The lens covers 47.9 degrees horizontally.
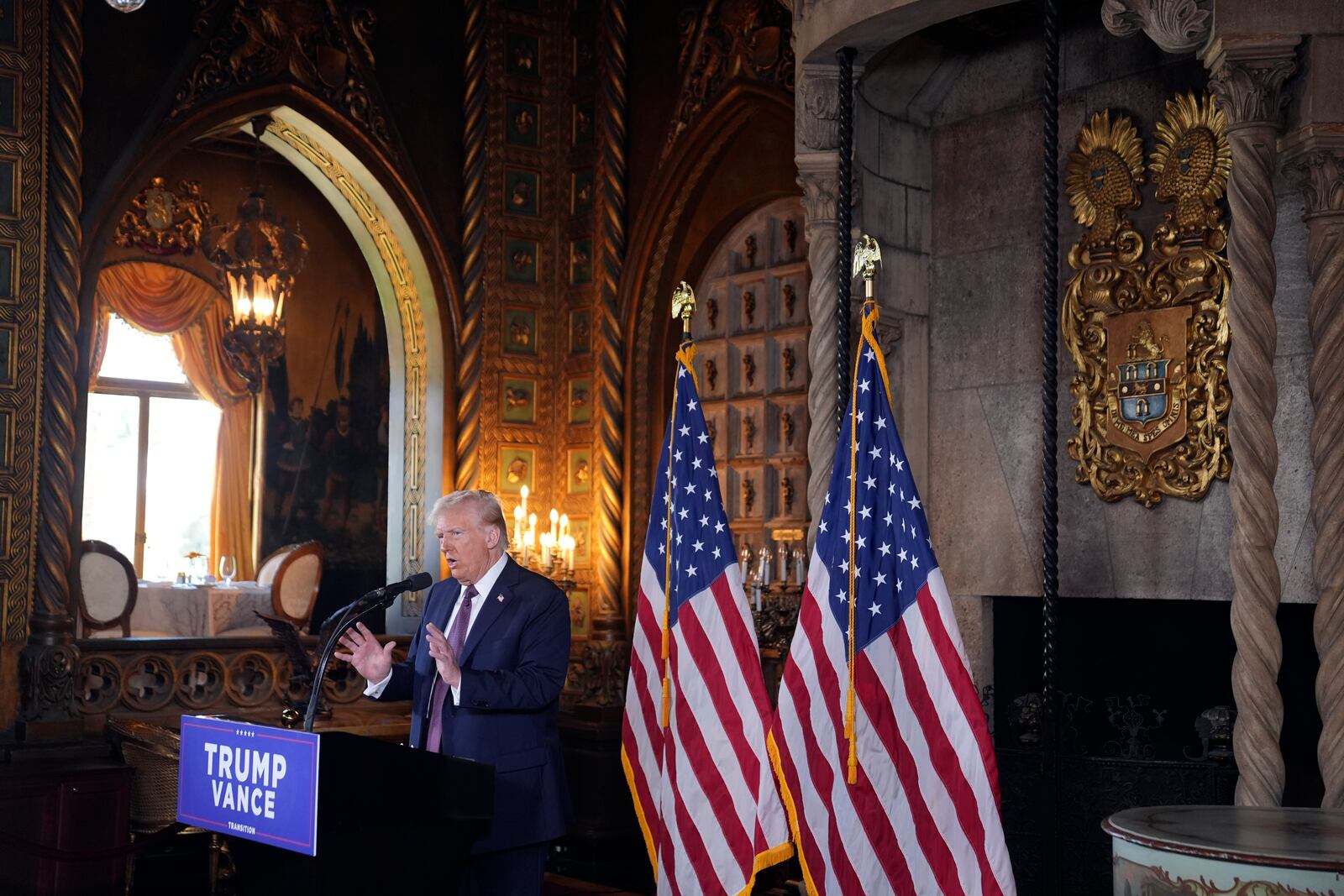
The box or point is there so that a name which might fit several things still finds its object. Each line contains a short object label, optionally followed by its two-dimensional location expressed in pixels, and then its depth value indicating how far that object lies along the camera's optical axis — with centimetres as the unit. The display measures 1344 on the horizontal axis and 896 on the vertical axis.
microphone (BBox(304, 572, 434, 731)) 359
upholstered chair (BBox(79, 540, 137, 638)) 873
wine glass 1041
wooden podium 346
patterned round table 332
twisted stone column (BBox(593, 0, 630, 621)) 901
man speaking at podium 425
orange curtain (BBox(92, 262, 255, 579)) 1270
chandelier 1000
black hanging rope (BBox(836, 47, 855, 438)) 616
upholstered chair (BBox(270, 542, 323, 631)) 960
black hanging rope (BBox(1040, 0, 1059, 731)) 552
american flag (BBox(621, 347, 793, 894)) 561
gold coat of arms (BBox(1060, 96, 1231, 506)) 605
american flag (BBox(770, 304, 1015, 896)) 484
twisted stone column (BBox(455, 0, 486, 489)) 921
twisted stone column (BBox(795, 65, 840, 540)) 613
